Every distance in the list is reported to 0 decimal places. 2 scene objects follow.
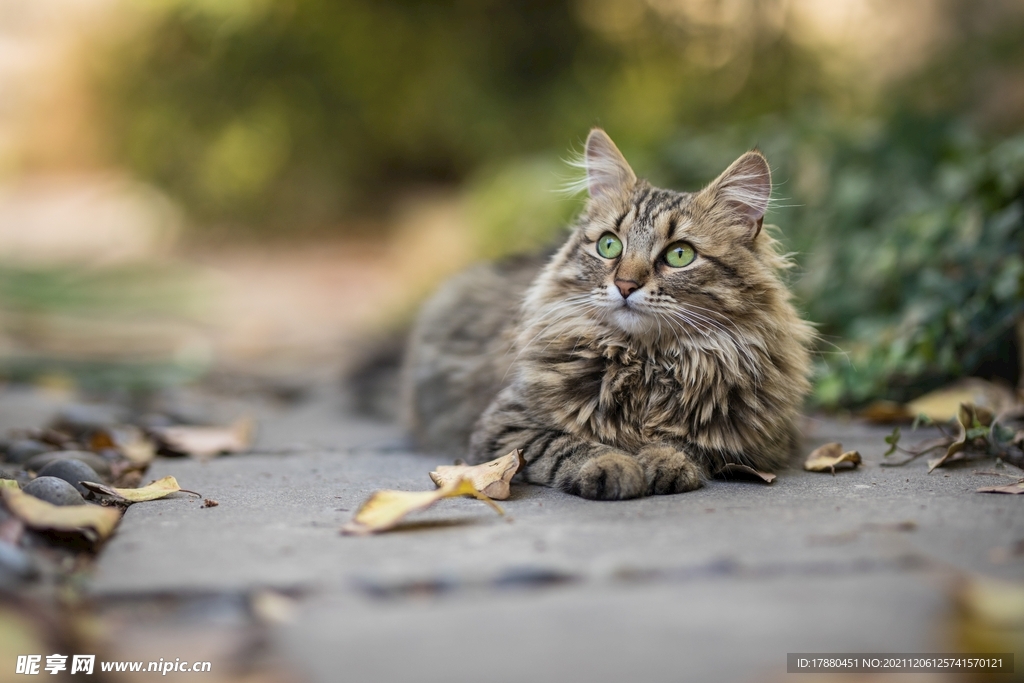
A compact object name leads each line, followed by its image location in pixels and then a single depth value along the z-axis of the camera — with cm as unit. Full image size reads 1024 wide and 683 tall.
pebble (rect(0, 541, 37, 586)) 144
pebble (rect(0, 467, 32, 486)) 212
